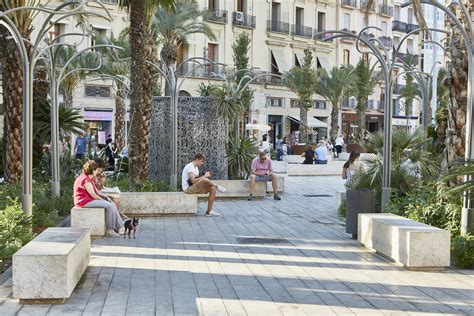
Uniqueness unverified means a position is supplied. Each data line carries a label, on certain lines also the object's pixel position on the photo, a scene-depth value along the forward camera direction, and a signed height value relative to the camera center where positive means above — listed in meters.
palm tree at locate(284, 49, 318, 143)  51.28 +3.66
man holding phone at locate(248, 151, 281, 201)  18.50 -0.96
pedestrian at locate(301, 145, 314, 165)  30.31 -0.93
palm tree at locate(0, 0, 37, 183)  14.84 +0.55
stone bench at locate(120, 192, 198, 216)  14.41 -1.38
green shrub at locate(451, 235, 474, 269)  8.83 -1.41
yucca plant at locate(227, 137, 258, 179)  20.31 -0.63
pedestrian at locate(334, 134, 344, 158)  45.53 -0.69
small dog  11.12 -1.40
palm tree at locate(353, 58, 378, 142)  54.16 +3.75
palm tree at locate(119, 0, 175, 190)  16.69 +1.01
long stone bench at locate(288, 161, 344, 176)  28.91 -1.40
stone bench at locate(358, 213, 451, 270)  8.67 -1.33
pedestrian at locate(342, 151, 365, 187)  15.14 -0.67
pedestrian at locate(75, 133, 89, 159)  28.41 -0.46
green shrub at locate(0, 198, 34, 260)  8.66 -1.25
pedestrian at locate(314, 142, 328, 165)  30.31 -0.93
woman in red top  11.56 -1.05
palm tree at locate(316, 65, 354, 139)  54.38 +3.67
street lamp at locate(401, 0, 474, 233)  9.34 +0.19
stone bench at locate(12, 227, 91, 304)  6.73 -1.34
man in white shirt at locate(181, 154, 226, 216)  14.73 -1.01
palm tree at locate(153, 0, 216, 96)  37.75 +5.92
